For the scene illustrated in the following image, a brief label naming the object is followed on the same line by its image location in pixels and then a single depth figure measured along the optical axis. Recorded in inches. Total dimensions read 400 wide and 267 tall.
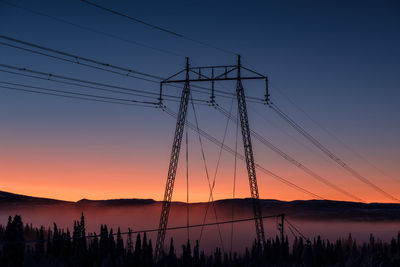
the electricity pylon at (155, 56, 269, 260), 1982.0
